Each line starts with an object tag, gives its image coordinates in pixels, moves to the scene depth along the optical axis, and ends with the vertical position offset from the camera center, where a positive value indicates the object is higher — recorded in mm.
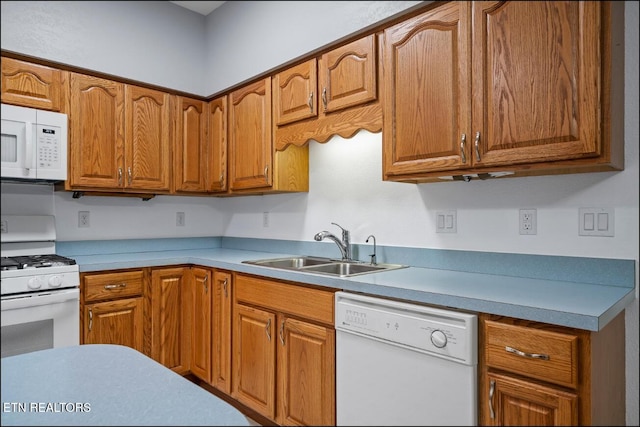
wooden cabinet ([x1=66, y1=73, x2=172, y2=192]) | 2125 +424
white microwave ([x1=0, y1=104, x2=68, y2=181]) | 1703 +313
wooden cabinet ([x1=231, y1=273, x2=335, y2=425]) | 1562 -567
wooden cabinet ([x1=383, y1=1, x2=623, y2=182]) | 1148 +390
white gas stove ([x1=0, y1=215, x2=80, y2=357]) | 1278 -280
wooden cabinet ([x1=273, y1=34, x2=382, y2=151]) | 1712 +532
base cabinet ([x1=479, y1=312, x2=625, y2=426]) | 975 -400
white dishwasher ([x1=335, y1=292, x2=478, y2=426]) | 1138 -453
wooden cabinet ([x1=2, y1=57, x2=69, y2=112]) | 1891 +612
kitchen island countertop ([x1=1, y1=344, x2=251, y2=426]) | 435 -210
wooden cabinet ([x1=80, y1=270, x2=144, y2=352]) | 1927 -452
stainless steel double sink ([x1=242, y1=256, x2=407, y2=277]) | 1893 -248
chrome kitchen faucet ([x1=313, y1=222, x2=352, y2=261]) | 2037 -144
